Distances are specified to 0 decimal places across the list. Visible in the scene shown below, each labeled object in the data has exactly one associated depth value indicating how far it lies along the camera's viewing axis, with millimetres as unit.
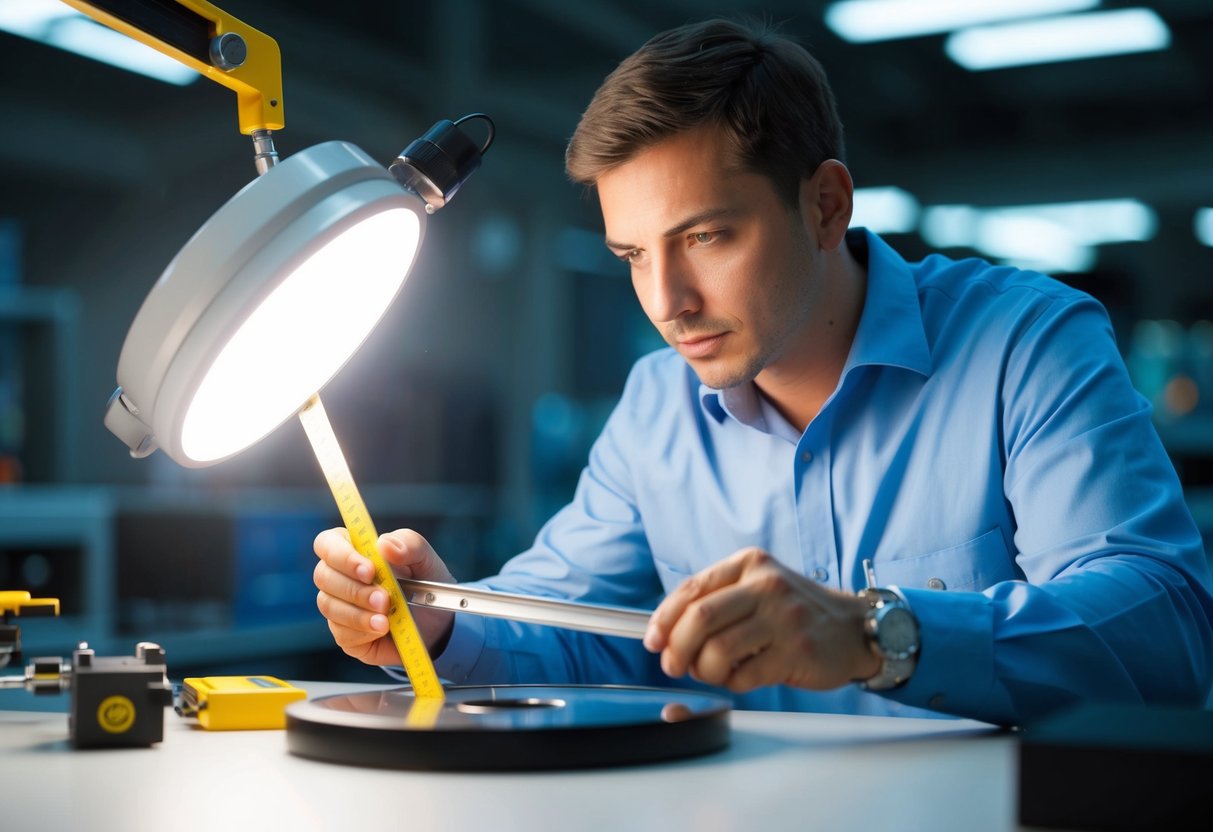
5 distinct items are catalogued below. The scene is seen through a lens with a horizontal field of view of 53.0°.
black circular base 812
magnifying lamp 811
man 1060
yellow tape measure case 1032
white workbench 688
